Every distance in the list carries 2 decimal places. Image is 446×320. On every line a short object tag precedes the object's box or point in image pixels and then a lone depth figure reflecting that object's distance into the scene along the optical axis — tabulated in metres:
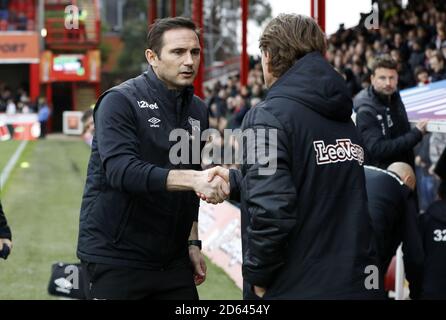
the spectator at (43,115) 40.38
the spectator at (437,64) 12.07
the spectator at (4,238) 5.21
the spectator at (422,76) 11.91
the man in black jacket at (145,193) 4.32
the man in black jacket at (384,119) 7.13
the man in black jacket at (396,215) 5.00
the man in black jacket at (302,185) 3.64
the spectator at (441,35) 13.91
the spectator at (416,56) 14.15
